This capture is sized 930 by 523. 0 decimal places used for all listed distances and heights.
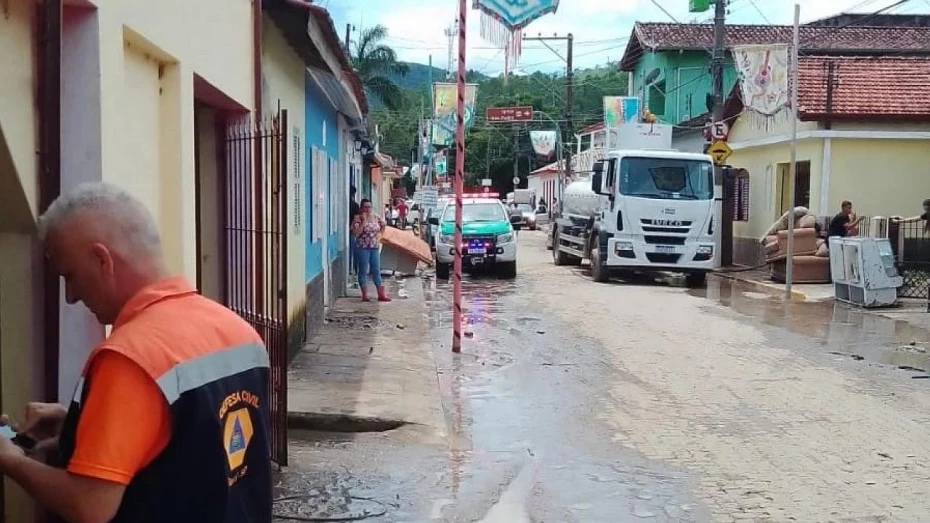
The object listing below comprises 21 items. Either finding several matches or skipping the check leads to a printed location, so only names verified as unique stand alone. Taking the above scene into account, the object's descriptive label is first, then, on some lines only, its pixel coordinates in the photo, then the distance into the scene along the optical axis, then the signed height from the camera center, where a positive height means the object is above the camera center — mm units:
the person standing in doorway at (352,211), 20203 -553
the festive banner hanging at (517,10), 11578 +1986
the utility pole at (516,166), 78162 +1490
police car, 22500 -1195
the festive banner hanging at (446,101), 33241 +2766
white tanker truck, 21469 -529
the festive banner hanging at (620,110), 34250 +2557
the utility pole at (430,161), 46481 +1079
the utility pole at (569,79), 46750 +4871
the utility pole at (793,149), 18609 +702
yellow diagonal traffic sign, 23547 +847
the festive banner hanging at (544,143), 52219 +2159
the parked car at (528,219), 57438 -1913
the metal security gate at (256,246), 6719 -454
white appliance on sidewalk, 17344 -1417
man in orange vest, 2178 -471
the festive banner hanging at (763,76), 21641 +2385
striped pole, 11766 -9
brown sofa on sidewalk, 21344 -1432
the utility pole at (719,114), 25234 +1897
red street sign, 48625 +3374
